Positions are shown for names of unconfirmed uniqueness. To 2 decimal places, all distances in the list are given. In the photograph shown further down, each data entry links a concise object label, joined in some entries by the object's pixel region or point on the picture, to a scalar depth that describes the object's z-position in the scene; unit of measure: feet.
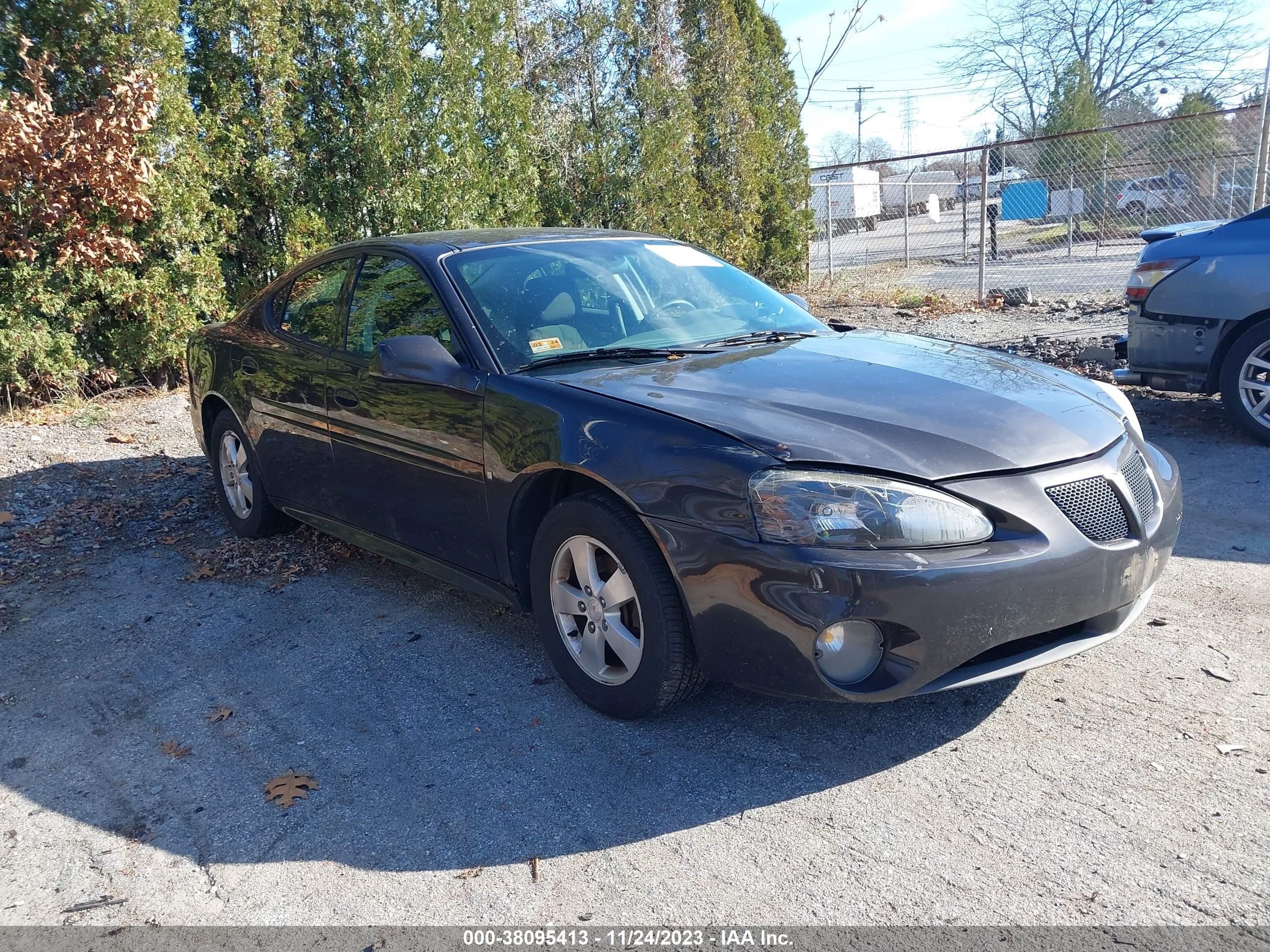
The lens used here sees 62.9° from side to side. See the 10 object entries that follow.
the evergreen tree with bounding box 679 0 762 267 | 44.34
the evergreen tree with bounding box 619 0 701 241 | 40.01
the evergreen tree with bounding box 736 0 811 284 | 48.88
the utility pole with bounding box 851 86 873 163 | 163.73
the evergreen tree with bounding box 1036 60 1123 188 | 101.60
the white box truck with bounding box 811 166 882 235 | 111.55
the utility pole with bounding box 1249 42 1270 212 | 35.06
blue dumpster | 57.26
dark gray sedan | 9.55
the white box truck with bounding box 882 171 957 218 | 129.08
